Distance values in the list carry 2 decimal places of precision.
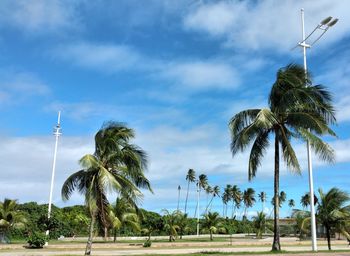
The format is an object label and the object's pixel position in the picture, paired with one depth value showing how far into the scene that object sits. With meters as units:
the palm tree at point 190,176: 107.88
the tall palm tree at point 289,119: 23.27
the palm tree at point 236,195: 113.38
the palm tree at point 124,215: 47.50
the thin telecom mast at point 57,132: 44.66
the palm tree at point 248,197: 111.00
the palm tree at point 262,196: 128.75
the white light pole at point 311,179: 25.50
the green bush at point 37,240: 34.75
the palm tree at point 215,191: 114.06
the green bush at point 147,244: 38.02
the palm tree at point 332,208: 29.09
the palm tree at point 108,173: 22.78
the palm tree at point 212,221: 60.69
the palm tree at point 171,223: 49.19
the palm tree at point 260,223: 66.28
